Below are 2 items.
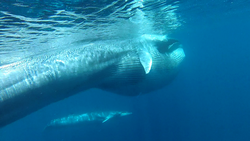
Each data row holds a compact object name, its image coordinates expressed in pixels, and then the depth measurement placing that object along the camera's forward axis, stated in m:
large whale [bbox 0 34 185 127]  3.55
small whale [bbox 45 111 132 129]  19.30
